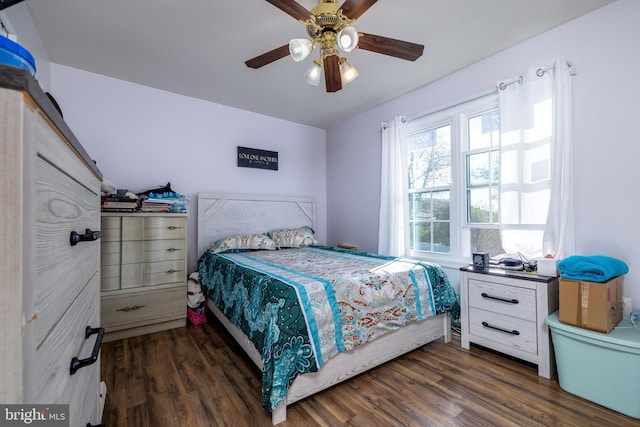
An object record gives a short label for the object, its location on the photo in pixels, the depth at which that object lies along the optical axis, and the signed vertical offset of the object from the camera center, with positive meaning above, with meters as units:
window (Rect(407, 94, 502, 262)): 2.59 +0.37
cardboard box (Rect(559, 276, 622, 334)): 1.57 -0.54
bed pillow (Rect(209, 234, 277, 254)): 3.13 -0.34
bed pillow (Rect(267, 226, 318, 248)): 3.54 -0.31
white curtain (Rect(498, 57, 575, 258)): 2.04 +0.41
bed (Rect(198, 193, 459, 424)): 1.50 -0.65
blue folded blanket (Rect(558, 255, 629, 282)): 1.61 -0.33
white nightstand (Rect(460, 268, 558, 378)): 1.85 -0.73
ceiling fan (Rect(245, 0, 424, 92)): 1.54 +1.12
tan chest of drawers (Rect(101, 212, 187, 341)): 2.44 -0.56
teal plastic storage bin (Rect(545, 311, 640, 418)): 1.47 -0.87
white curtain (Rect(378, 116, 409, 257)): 3.14 +0.29
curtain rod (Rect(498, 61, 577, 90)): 2.04 +1.14
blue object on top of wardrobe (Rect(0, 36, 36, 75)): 0.57 +0.35
